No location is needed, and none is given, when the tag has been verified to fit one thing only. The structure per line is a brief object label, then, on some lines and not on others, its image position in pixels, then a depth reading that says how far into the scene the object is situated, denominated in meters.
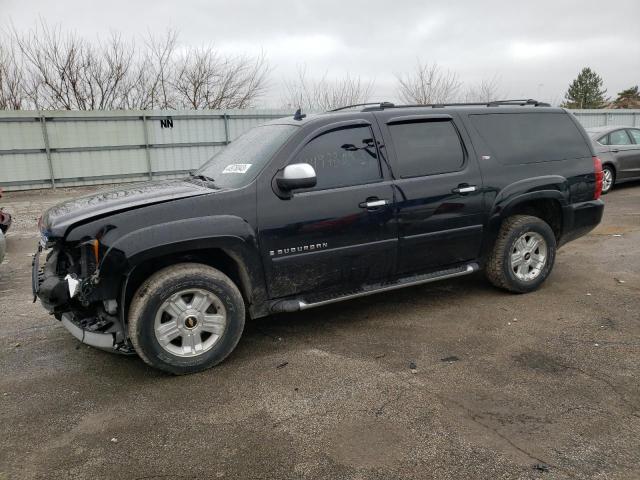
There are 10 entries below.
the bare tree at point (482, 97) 26.44
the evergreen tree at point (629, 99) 41.53
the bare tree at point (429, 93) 25.17
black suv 3.42
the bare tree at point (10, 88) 18.91
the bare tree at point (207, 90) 22.84
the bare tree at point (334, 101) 24.42
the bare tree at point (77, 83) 19.64
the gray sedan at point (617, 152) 11.60
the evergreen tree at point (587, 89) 50.49
